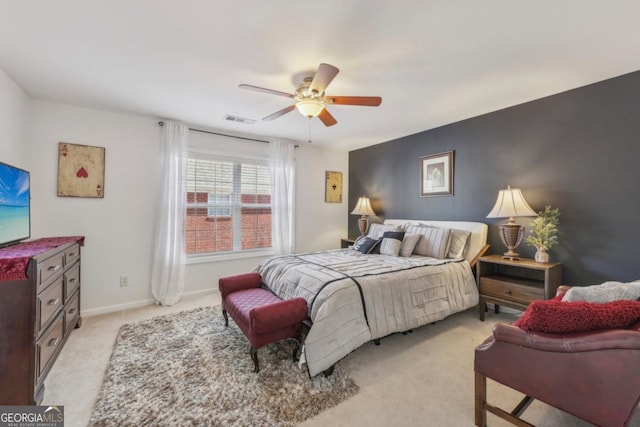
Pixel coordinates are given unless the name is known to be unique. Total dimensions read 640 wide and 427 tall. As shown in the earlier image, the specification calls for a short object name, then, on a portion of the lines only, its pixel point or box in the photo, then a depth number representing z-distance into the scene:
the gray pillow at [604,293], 1.36
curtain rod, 3.51
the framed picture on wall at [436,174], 3.72
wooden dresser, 1.52
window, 3.88
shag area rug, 1.60
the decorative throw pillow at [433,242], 3.29
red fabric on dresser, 1.52
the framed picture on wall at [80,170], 2.99
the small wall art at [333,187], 5.09
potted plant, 2.67
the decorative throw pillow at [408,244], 3.41
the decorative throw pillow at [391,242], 3.42
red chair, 1.11
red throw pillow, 1.17
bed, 2.05
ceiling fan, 2.05
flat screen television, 1.91
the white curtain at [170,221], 3.46
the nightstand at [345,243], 4.77
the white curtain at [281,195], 4.38
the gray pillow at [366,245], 3.60
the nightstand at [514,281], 2.54
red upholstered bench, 1.95
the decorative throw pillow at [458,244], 3.26
